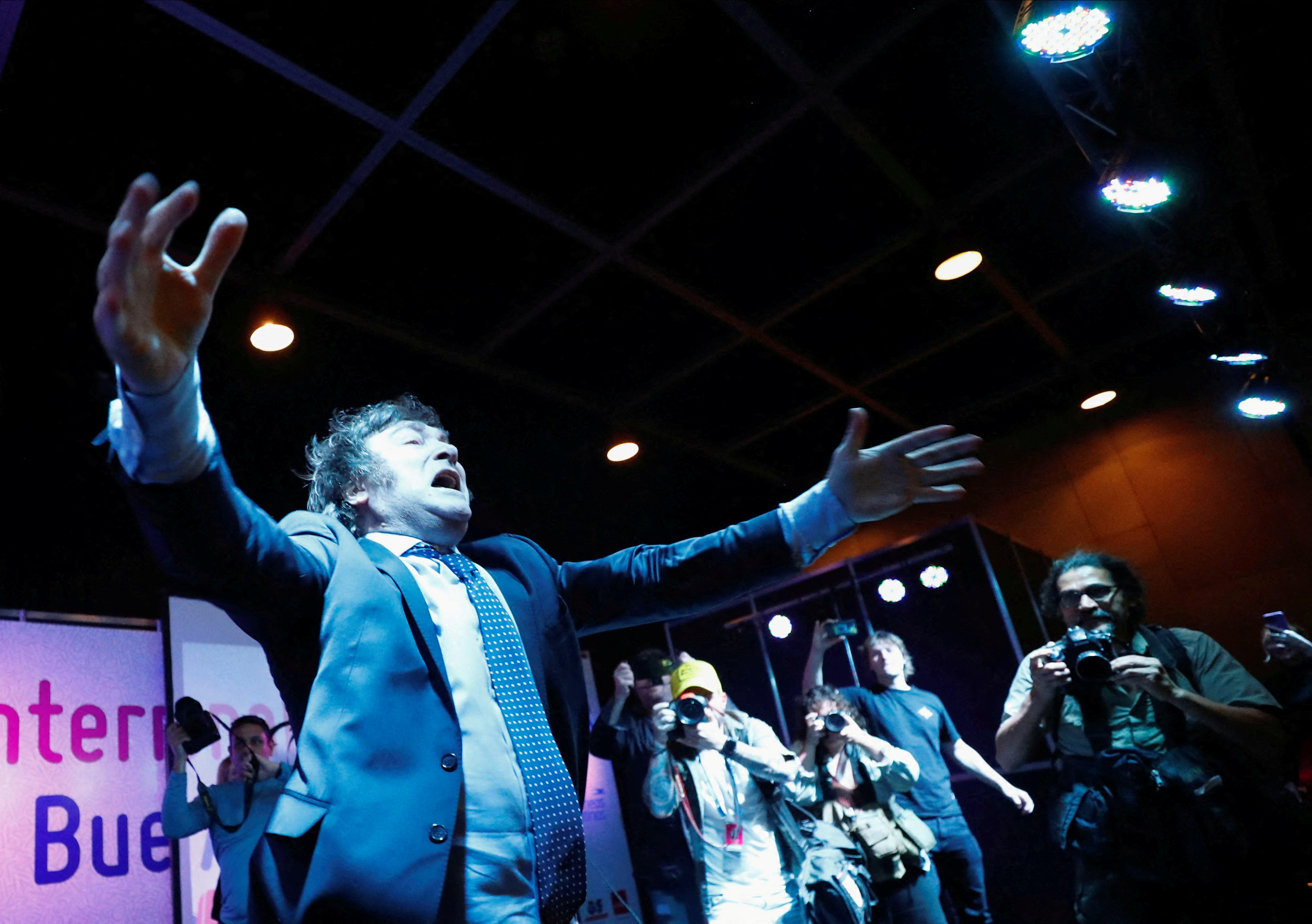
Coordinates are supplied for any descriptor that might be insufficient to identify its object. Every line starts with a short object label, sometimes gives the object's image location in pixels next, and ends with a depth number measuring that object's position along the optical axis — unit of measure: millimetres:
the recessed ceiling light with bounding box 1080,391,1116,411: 7098
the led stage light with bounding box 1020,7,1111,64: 3248
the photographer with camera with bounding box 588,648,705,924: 4301
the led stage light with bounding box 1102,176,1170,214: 3906
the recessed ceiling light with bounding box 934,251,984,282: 4934
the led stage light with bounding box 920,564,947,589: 6125
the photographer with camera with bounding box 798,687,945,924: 3725
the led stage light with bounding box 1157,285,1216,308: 4766
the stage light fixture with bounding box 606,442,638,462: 6156
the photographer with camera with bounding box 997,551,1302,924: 2285
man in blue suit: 990
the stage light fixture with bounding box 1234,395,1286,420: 5848
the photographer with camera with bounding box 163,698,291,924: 3537
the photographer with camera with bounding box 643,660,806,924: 3473
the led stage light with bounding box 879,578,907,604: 6312
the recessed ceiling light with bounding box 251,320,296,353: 4066
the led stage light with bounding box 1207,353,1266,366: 5320
